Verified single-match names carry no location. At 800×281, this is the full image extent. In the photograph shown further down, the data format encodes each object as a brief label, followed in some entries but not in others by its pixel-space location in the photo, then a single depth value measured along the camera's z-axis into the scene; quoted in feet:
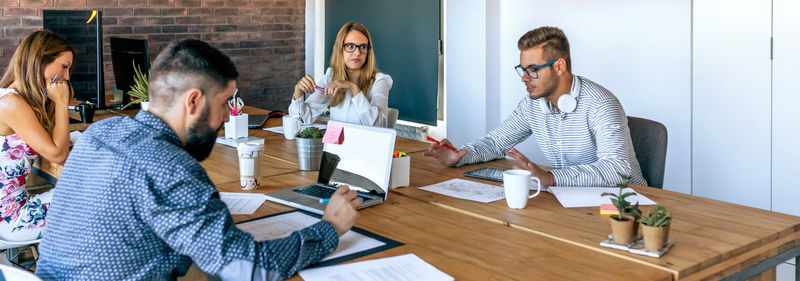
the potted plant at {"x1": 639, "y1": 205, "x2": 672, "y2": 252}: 5.78
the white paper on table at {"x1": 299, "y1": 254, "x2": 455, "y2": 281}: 5.44
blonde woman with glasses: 12.30
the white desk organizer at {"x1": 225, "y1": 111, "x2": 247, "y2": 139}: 11.72
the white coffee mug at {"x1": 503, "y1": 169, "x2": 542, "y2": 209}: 7.30
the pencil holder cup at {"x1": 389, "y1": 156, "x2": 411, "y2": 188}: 8.38
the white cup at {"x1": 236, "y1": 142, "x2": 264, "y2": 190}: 8.43
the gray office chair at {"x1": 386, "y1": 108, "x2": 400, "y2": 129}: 12.95
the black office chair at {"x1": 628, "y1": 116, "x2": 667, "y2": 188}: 9.46
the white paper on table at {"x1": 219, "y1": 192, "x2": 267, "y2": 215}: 7.49
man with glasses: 9.03
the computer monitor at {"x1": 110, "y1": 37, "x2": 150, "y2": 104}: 15.92
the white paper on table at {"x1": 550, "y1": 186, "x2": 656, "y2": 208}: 7.55
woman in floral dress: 9.87
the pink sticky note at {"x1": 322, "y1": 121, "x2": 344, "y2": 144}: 8.17
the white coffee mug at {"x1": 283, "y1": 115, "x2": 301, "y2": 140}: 11.91
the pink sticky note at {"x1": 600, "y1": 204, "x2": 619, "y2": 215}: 7.04
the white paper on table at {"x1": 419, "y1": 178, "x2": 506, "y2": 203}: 7.94
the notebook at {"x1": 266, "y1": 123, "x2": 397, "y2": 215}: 7.72
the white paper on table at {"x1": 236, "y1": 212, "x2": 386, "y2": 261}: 6.19
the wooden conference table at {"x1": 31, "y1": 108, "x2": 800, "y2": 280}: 5.63
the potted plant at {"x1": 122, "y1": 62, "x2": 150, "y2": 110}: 13.89
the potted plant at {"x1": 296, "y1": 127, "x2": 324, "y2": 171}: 9.43
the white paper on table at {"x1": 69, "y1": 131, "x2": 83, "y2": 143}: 11.55
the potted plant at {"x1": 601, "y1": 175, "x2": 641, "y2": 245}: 6.00
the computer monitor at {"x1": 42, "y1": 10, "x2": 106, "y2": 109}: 15.98
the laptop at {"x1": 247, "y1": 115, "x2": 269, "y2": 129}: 13.49
